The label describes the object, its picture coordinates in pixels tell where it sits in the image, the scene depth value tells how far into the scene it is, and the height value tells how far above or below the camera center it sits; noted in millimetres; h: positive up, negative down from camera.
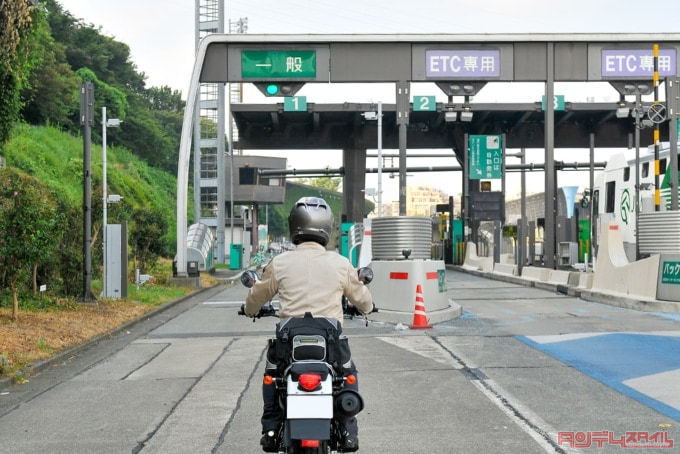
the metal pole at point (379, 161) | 37281 +2762
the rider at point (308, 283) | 4969 -370
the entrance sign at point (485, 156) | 45906 +3411
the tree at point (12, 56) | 13281 +2902
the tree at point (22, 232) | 14914 -205
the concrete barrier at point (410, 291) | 16797 -1418
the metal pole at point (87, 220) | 19031 +13
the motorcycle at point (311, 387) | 4477 -895
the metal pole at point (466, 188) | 48091 +1903
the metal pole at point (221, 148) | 44344 +3715
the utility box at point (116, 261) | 20500 -959
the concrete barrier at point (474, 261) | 41438 -2082
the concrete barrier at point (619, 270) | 18625 -1161
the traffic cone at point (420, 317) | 15539 -1748
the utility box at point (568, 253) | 32906 -1261
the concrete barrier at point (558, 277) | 26248 -1778
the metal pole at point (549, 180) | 26938 +1248
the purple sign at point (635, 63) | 24062 +4419
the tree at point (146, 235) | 29672 -509
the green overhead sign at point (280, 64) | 23688 +4282
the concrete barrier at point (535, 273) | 28766 -1851
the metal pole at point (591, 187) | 31834 +1321
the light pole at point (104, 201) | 20748 +487
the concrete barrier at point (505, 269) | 34469 -2048
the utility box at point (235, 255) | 47906 -1916
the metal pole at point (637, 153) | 27178 +2233
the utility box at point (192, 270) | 30406 -1740
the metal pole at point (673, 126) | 20528 +2327
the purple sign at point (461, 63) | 23969 +4356
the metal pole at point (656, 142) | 20094 +1844
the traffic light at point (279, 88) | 23844 +3680
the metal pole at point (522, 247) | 33094 -1067
